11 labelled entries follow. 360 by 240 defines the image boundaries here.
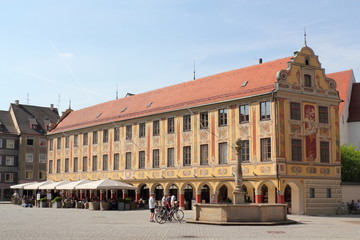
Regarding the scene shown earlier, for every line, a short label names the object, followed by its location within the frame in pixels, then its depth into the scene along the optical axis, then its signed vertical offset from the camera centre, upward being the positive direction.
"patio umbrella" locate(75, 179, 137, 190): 44.50 -0.38
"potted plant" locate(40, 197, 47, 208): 52.53 -2.13
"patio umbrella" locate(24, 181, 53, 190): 54.59 -0.44
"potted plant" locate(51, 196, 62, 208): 50.72 -1.98
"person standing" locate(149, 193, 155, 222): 29.95 -1.41
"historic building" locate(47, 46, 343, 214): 39.97 +3.42
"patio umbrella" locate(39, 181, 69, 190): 52.12 -0.42
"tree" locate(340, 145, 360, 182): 53.34 +1.48
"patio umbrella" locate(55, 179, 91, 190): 48.47 -0.41
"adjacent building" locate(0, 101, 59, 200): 80.81 +5.05
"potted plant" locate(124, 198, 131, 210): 46.30 -1.88
